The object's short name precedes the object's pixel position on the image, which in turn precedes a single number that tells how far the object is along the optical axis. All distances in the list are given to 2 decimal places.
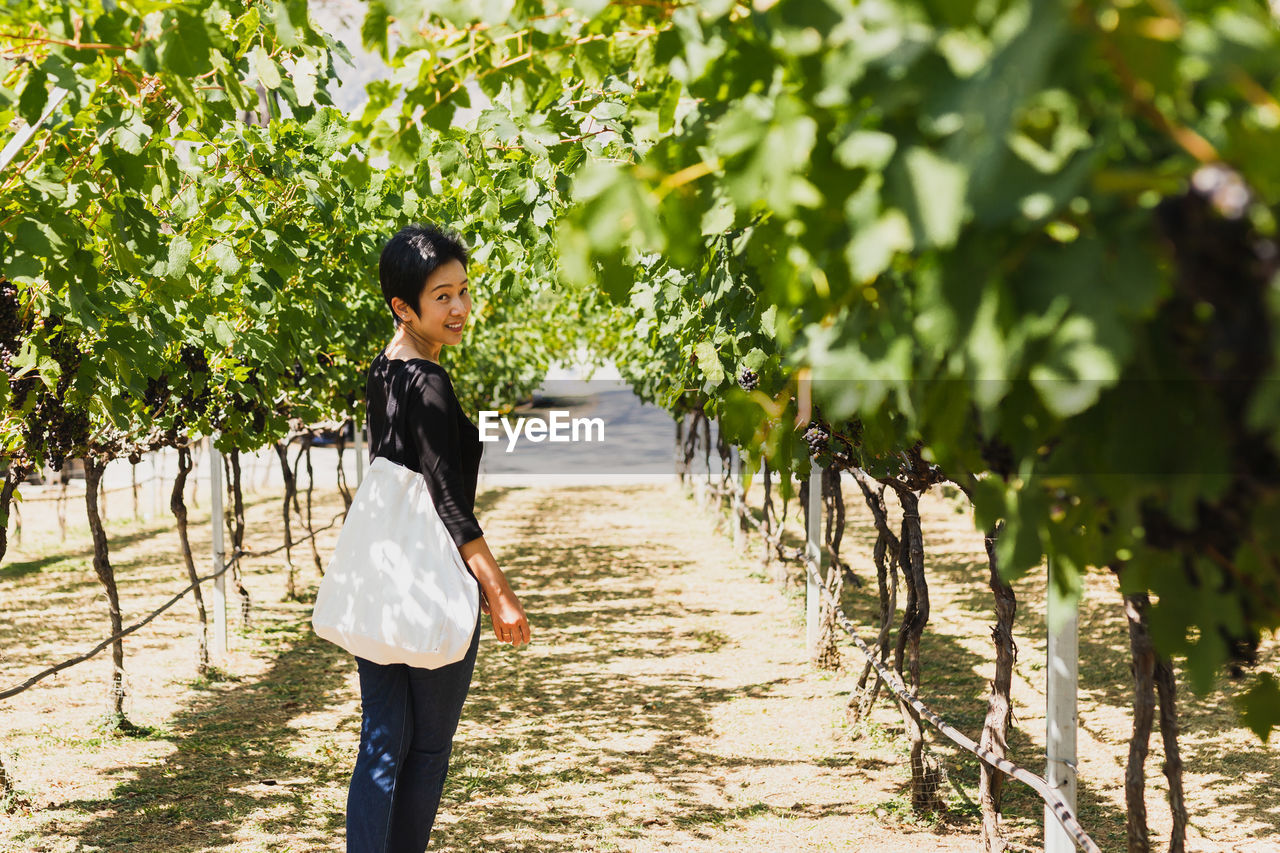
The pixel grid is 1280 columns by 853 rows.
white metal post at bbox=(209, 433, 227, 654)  5.88
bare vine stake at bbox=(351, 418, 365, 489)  8.80
